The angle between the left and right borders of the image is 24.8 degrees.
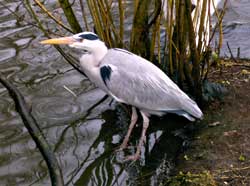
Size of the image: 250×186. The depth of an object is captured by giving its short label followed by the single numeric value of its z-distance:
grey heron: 4.16
